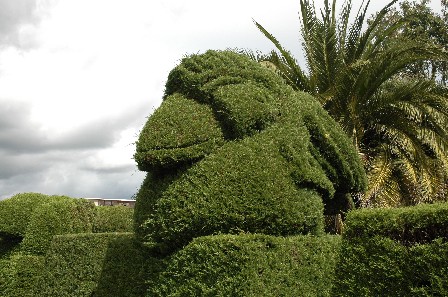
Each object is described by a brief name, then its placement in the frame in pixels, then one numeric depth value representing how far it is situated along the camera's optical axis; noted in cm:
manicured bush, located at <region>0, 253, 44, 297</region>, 1187
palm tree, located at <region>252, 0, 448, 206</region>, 1279
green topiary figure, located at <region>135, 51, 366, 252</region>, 593
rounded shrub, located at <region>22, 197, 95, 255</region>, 1203
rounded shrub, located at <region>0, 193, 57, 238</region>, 1252
